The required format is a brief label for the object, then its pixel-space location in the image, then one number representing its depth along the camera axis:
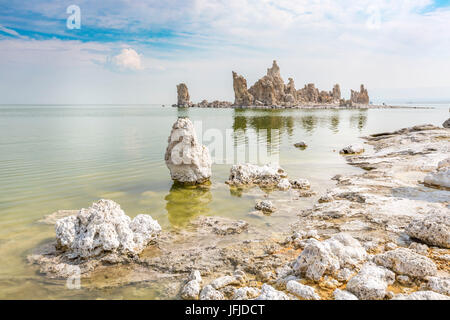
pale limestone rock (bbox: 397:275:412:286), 5.12
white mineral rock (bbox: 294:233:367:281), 5.38
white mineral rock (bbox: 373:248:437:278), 5.18
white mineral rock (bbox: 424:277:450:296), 4.65
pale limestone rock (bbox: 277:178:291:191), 12.36
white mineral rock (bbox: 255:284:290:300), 4.60
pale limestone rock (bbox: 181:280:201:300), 5.10
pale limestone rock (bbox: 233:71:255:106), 146.25
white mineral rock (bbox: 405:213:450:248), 6.41
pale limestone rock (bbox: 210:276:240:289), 5.31
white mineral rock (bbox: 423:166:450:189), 11.01
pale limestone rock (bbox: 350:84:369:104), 168.00
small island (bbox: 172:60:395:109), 142.25
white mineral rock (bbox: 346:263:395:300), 4.68
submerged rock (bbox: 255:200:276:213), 9.78
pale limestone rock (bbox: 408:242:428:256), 6.21
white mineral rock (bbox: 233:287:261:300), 4.91
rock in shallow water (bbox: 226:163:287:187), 13.21
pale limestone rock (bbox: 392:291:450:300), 4.31
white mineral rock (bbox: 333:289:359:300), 4.66
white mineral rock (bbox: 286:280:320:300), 4.77
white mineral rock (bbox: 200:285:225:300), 4.97
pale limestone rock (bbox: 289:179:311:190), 12.45
